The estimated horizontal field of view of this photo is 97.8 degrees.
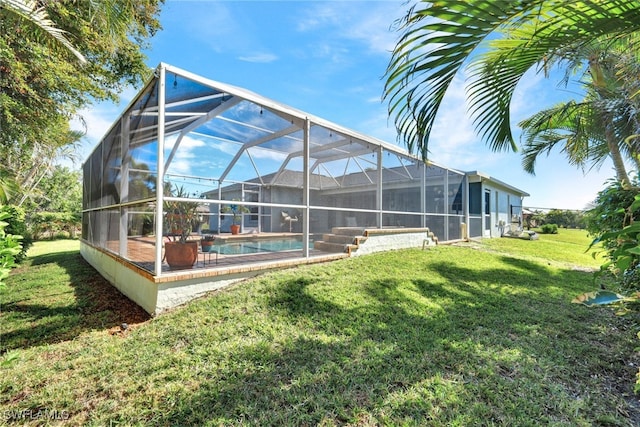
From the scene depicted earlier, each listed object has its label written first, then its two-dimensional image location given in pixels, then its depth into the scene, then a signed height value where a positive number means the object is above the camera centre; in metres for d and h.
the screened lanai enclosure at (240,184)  4.73 +1.01
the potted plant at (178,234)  4.48 -0.32
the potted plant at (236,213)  9.12 +0.08
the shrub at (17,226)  8.09 -0.34
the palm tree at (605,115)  2.57 +1.37
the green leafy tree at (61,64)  5.31 +3.59
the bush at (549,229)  19.34 -0.84
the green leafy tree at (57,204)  19.34 +0.81
